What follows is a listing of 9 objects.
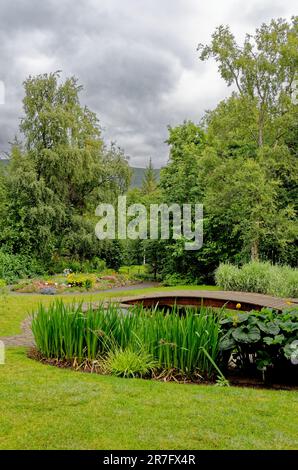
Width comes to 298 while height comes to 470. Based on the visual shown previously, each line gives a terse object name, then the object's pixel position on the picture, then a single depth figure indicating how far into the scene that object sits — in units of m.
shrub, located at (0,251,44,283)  18.27
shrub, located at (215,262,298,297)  13.00
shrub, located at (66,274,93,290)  16.84
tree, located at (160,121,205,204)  20.50
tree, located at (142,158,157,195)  47.34
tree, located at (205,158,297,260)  15.86
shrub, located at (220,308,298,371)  4.80
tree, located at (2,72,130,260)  20.20
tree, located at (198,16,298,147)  16.53
